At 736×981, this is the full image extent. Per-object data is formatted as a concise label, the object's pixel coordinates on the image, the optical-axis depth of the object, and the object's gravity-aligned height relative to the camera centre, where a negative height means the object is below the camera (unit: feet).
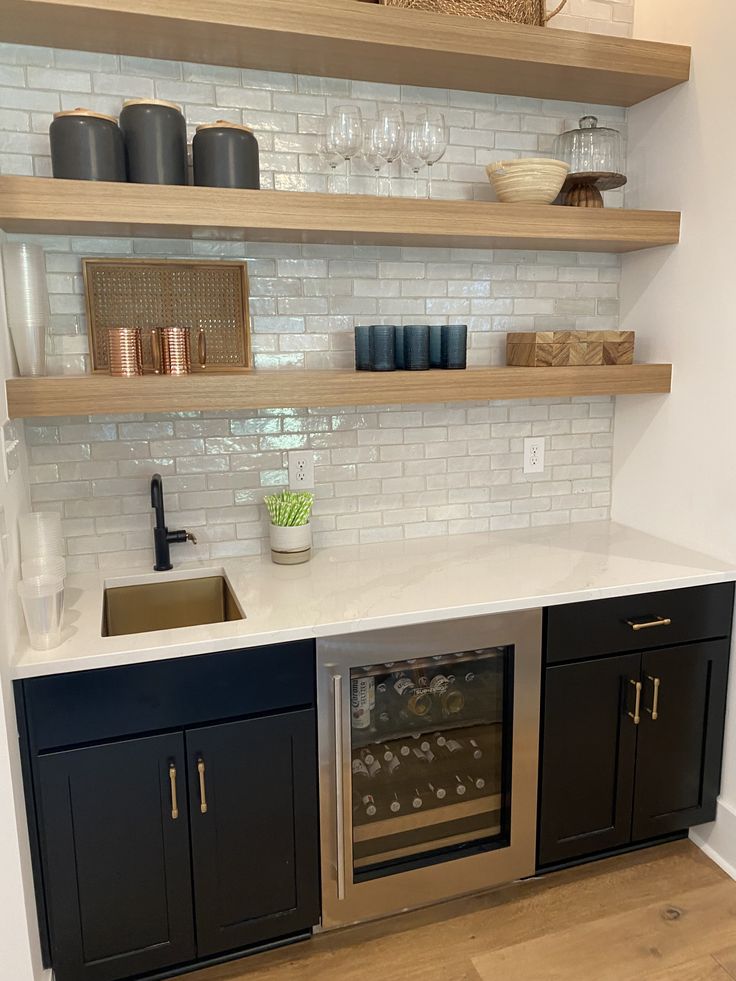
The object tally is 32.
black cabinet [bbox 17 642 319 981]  5.71 -3.64
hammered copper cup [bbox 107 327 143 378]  6.57 -0.14
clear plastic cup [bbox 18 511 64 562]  5.96 -1.54
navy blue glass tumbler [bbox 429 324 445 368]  7.49 -0.11
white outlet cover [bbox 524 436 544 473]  8.87 -1.39
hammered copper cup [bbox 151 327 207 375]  6.77 -0.13
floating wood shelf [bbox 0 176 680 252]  5.91 +0.98
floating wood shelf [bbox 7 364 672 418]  6.14 -0.48
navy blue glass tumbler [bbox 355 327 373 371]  7.32 -0.14
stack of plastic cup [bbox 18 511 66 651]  5.60 -1.78
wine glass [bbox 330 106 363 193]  6.70 +1.77
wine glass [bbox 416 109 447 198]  6.94 +1.77
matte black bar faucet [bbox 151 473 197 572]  7.18 -1.90
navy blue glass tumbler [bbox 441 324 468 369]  7.46 -0.13
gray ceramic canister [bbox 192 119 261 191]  6.37 +1.48
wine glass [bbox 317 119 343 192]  6.77 +1.64
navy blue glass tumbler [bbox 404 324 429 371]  7.33 -0.12
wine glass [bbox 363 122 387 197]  6.84 +1.65
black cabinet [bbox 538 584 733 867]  7.07 -3.67
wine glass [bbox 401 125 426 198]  6.96 +1.66
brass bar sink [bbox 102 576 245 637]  7.29 -2.57
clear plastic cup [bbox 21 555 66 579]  5.89 -1.76
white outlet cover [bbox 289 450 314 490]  7.98 -1.39
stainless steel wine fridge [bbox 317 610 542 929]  6.49 -3.85
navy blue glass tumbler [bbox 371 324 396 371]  7.23 -0.12
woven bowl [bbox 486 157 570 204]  7.26 +1.44
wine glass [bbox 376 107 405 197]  6.81 +1.79
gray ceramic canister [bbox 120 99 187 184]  6.20 +1.56
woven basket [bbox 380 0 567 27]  6.91 +2.92
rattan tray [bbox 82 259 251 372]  7.04 +0.31
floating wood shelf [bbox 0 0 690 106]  6.08 +2.45
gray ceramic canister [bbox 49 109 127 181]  6.00 +1.47
